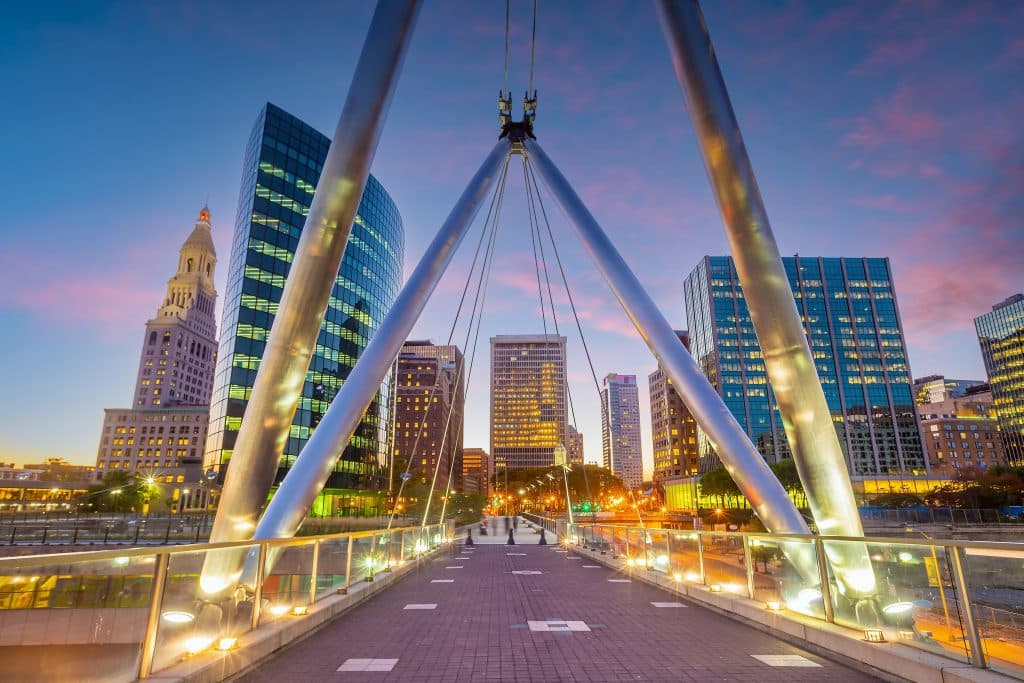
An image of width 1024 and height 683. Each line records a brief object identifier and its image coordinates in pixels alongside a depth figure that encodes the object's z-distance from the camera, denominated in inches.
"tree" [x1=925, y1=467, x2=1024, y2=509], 2586.1
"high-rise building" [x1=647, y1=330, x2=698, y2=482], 6387.8
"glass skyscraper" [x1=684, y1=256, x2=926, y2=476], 4827.8
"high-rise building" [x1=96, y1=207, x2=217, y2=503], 5728.3
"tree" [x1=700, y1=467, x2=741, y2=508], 3769.7
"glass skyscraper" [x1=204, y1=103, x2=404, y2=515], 2325.3
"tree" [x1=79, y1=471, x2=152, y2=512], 3267.7
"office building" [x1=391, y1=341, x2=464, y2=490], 7244.1
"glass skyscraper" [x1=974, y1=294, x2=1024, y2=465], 6112.2
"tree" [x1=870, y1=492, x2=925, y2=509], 3102.9
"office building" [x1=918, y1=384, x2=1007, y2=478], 6058.1
